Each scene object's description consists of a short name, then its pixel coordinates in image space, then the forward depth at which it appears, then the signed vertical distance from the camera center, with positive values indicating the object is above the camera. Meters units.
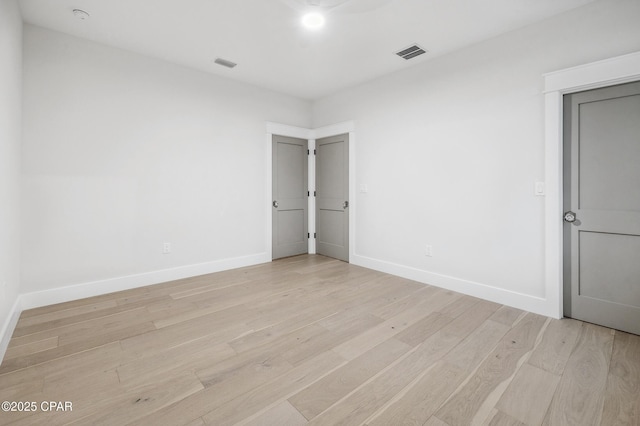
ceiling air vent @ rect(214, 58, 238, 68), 3.66 +1.90
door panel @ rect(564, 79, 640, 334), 2.39 +0.05
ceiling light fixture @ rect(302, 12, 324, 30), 2.62 +1.78
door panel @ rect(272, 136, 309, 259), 4.90 +0.24
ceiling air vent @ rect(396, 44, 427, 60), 3.28 +1.84
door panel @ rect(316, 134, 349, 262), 4.78 +0.25
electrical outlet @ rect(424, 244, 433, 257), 3.67 -0.50
